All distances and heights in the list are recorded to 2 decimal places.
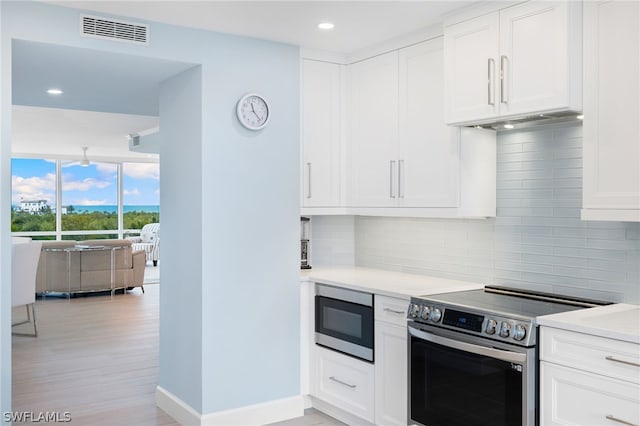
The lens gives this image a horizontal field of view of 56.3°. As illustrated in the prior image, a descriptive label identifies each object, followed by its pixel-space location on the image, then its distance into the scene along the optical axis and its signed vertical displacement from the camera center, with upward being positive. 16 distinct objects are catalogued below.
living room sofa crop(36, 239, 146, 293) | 9.42 -0.88
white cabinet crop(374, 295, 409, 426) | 3.39 -0.87
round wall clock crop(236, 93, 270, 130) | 3.83 +0.65
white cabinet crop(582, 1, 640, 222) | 2.61 +0.45
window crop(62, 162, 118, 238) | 13.18 +0.35
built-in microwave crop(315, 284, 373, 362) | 3.66 -0.70
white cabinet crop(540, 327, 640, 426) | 2.29 -0.68
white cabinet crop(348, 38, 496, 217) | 3.51 +0.41
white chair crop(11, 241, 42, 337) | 6.34 -0.64
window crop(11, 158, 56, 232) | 12.68 +0.31
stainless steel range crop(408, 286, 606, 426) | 2.62 -0.69
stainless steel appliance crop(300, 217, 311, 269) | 4.63 -0.23
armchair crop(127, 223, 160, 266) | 13.54 -0.67
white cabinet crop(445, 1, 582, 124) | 2.80 +0.75
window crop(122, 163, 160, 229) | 14.00 +0.43
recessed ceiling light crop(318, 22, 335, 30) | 3.56 +1.13
